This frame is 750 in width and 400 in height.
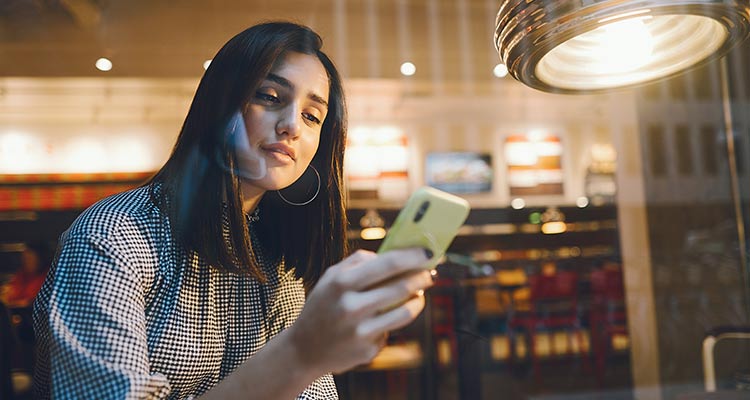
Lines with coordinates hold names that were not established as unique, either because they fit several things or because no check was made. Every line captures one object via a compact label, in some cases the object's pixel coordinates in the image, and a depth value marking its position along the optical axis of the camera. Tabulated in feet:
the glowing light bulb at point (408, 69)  7.74
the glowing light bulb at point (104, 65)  4.37
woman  1.63
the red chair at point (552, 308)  10.30
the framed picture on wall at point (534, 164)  7.58
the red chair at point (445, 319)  6.67
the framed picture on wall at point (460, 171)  4.93
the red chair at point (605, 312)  9.82
